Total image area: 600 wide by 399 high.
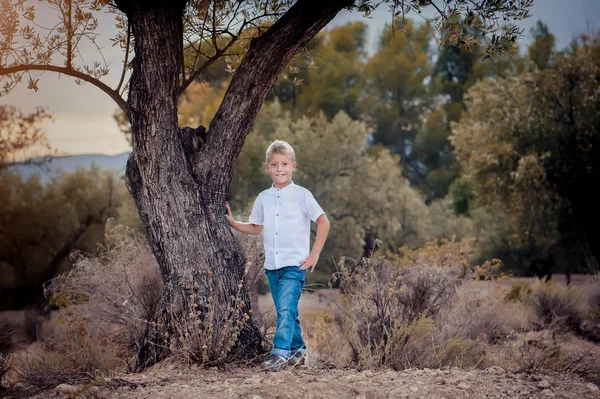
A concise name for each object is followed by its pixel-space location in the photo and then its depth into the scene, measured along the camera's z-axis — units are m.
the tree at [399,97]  46.75
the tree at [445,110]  43.84
